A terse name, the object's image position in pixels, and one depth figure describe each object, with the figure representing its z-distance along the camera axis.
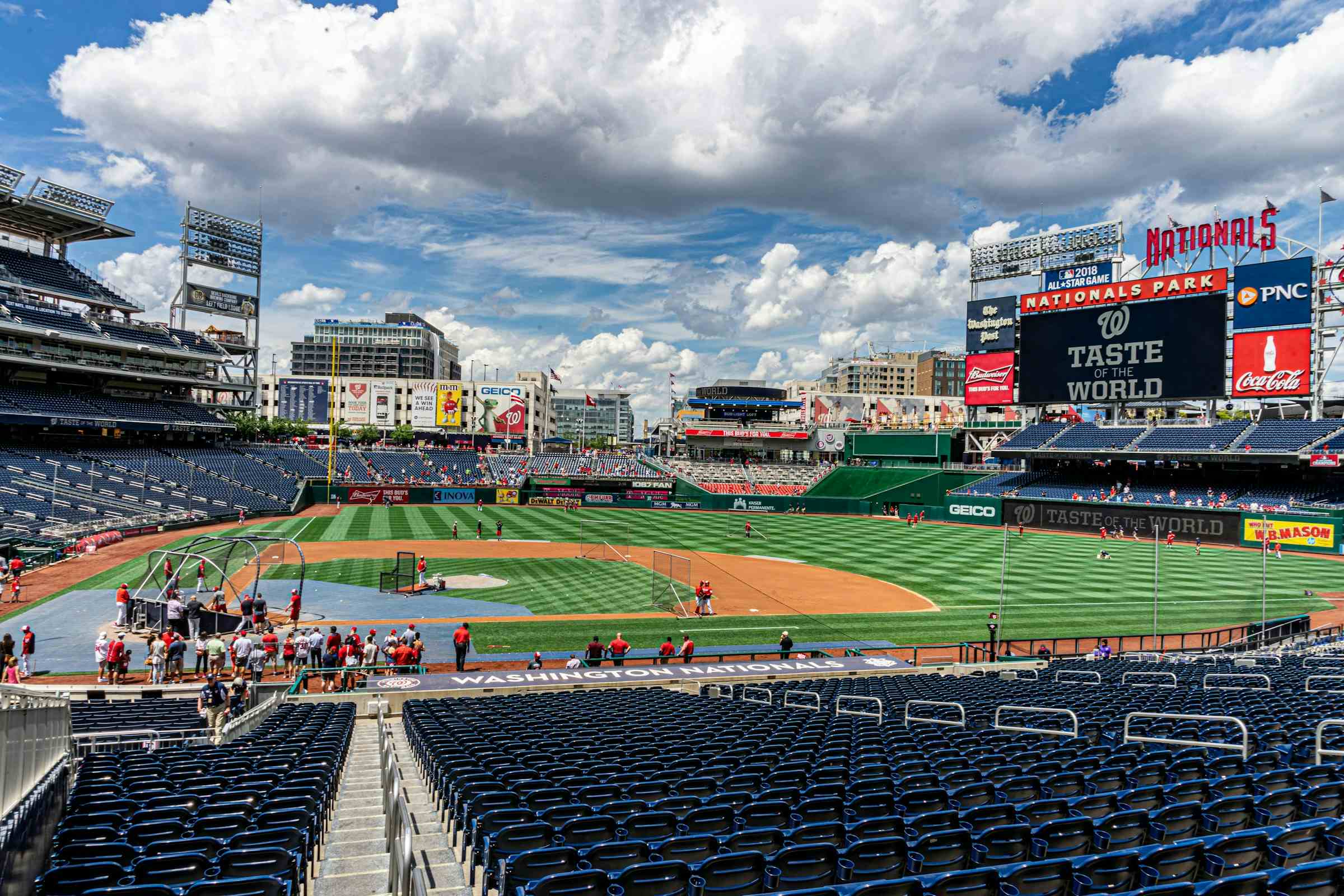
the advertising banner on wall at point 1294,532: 48.44
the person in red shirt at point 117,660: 19.62
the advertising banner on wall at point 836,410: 124.88
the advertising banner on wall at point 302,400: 119.75
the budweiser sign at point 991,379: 75.31
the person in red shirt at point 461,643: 21.48
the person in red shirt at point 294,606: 26.52
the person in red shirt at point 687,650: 22.62
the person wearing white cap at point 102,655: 19.95
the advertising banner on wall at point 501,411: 109.31
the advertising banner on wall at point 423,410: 109.94
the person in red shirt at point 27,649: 20.08
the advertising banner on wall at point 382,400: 122.62
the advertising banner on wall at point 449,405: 109.19
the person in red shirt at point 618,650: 21.98
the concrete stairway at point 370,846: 6.25
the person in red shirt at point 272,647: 21.91
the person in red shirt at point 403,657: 20.62
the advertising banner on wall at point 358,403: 123.00
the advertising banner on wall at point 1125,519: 53.34
